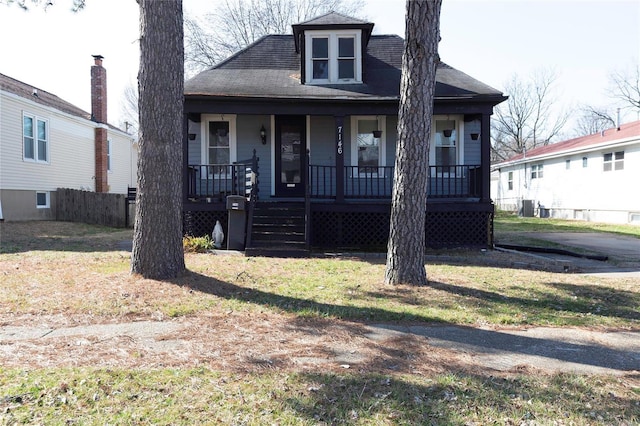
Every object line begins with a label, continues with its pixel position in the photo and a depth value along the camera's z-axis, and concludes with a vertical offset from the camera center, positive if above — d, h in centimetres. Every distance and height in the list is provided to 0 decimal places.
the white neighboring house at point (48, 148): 1495 +240
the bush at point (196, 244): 963 -84
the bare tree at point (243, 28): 2841 +1178
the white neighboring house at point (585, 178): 1912 +146
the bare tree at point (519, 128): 4403 +800
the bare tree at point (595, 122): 4253 +871
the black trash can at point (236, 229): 1005 -52
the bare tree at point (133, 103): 4075 +972
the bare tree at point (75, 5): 855 +398
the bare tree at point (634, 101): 3709 +897
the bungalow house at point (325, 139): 1073 +189
